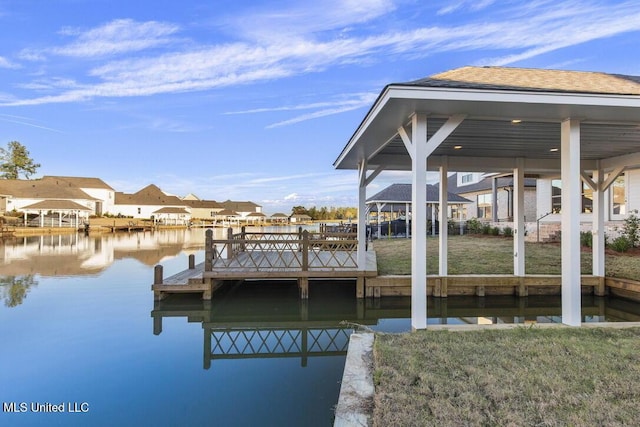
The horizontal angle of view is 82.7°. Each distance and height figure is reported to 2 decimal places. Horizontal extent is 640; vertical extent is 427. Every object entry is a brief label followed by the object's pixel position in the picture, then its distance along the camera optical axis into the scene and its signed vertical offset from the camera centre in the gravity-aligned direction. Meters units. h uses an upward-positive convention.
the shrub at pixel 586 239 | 12.98 -0.62
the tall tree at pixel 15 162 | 54.84 +8.94
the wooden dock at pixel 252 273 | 8.50 -1.26
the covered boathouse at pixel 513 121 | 4.56 +1.50
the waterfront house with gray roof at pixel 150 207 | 54.66 +2.06
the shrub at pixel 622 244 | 11.96 -0.73
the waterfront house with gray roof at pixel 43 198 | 38.47 +2.61
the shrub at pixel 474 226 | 21.20 -0.27
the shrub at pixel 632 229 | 12.24 -0.25
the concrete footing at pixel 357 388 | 2.60 -1.41
